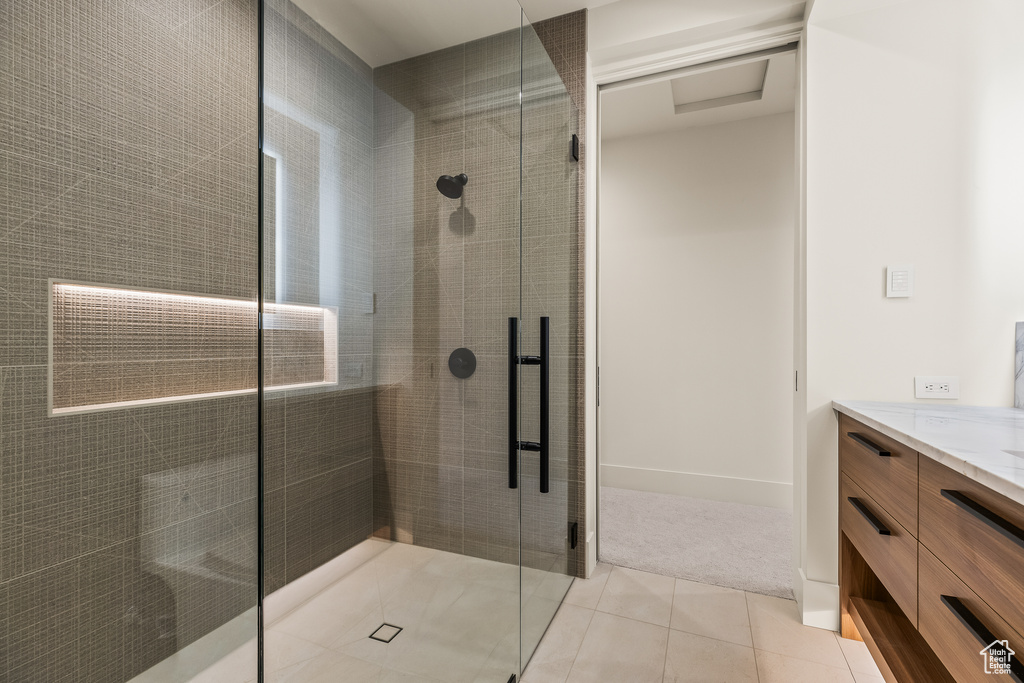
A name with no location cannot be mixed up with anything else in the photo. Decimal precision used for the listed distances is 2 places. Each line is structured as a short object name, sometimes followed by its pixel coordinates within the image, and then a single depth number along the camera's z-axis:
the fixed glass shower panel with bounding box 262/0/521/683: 0.81
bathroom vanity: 0.83
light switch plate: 1.70
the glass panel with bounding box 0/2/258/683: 1.07
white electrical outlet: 1.66
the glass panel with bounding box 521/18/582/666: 1.56
